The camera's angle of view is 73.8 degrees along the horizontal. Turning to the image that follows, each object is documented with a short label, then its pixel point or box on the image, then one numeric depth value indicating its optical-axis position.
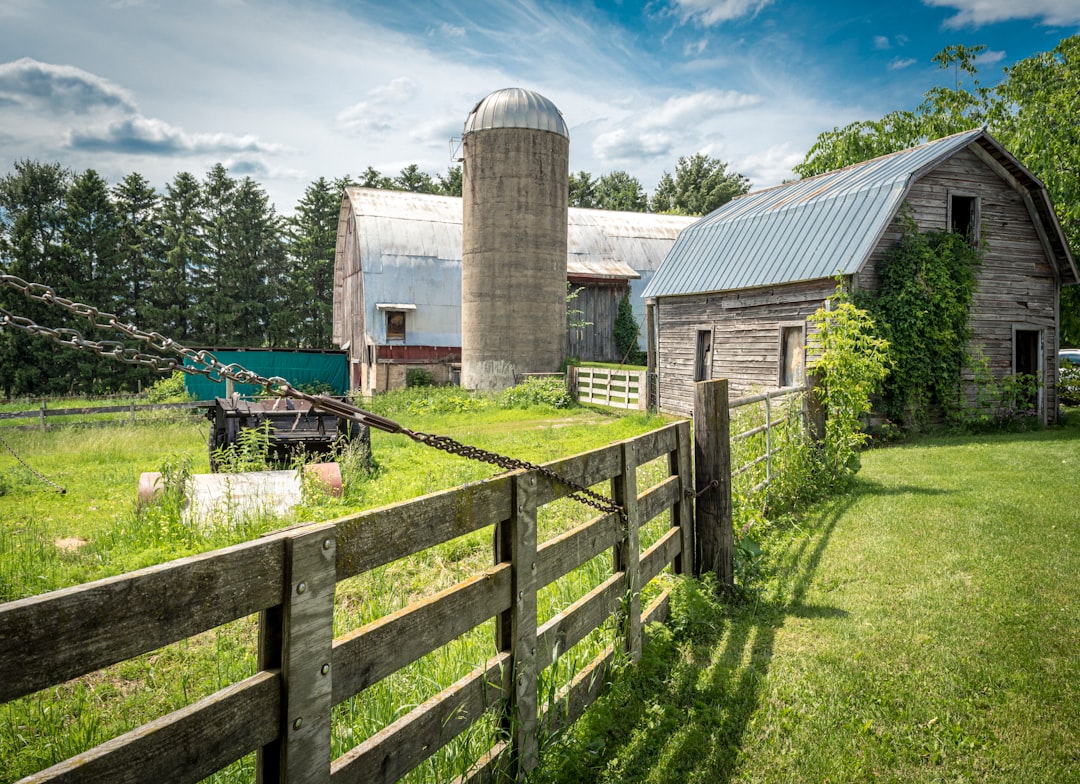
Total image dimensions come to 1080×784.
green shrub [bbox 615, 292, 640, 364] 32.66
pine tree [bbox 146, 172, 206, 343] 44.38
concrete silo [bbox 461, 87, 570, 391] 24.50
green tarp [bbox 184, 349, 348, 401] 35.81
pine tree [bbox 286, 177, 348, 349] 49.72
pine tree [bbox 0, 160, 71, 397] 39.03
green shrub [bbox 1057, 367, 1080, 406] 21.50
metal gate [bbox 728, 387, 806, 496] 8.03
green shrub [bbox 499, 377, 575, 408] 22.91
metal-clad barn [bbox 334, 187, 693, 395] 29.67
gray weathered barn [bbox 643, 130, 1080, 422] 16.09
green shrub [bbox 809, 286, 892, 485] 10.20
